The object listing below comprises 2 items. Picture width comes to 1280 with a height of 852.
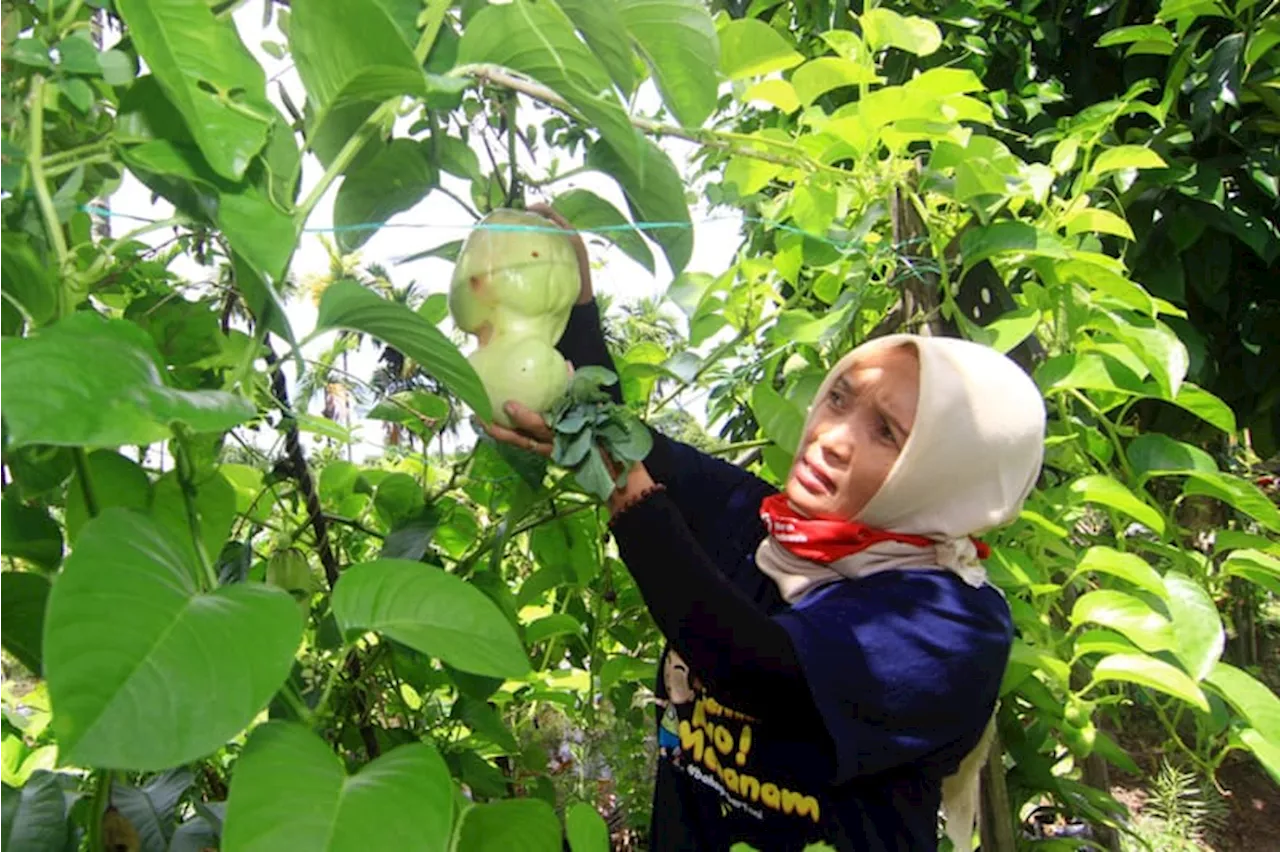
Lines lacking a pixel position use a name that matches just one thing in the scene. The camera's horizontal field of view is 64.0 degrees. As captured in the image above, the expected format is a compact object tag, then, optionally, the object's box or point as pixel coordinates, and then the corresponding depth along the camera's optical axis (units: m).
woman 0.75
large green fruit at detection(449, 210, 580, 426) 0.69
